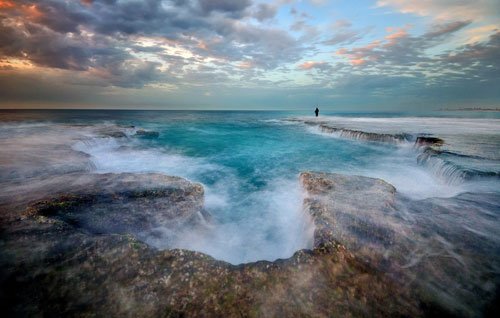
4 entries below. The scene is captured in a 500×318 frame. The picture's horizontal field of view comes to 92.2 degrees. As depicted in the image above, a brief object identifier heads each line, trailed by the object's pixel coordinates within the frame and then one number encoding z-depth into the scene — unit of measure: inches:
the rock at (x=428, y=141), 552.5
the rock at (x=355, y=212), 166.2
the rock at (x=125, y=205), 192.9
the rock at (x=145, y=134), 984.7
